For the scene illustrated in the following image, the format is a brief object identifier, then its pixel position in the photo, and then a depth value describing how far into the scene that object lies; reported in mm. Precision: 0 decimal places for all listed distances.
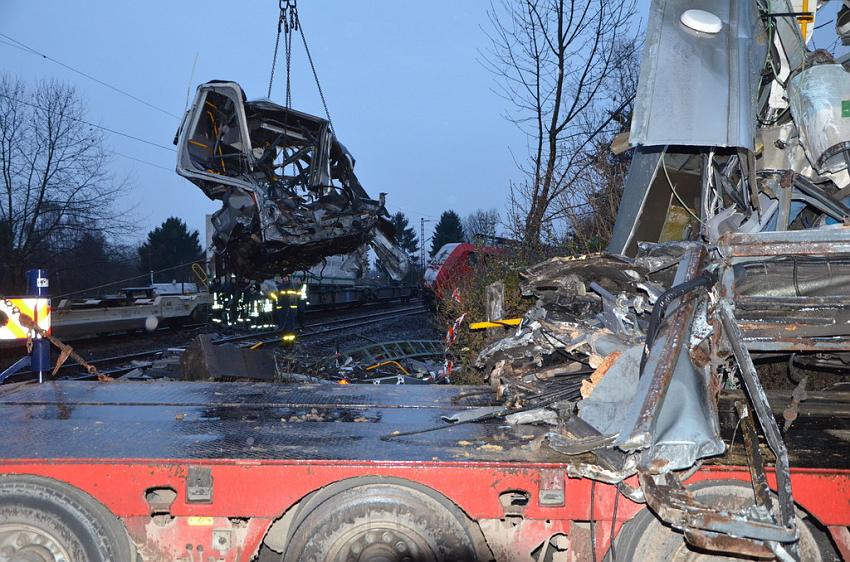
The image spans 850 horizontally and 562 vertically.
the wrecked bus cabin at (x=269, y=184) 11930
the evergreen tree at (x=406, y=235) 79250
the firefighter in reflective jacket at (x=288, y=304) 15835
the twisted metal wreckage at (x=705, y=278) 2908
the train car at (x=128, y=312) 13367
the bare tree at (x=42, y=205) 22422
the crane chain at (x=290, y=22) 11320
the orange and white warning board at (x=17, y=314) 5078
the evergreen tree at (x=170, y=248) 47656
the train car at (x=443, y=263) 19066
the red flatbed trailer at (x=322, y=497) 3148
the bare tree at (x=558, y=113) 11609
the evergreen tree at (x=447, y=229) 72438
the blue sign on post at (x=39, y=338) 5203
